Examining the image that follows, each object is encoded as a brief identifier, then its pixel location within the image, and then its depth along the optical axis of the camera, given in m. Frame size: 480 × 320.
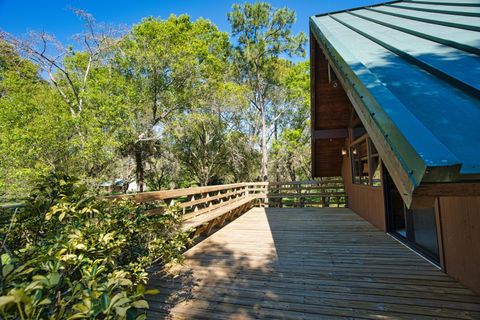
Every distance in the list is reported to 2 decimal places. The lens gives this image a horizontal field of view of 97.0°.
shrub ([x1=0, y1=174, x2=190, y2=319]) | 0.75
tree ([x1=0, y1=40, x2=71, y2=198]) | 5.51
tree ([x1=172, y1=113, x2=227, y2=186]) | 13.59
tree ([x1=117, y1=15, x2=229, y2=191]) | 10.21
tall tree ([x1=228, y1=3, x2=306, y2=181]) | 13.90
